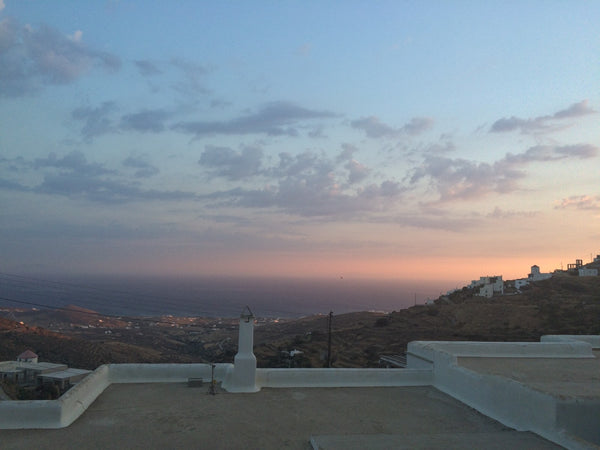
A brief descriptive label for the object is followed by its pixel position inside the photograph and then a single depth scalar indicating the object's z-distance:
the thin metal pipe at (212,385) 6.93
